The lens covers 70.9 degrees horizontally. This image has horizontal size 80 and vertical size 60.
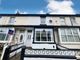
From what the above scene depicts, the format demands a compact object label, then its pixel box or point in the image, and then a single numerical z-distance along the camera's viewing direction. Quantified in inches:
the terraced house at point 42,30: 232.4
